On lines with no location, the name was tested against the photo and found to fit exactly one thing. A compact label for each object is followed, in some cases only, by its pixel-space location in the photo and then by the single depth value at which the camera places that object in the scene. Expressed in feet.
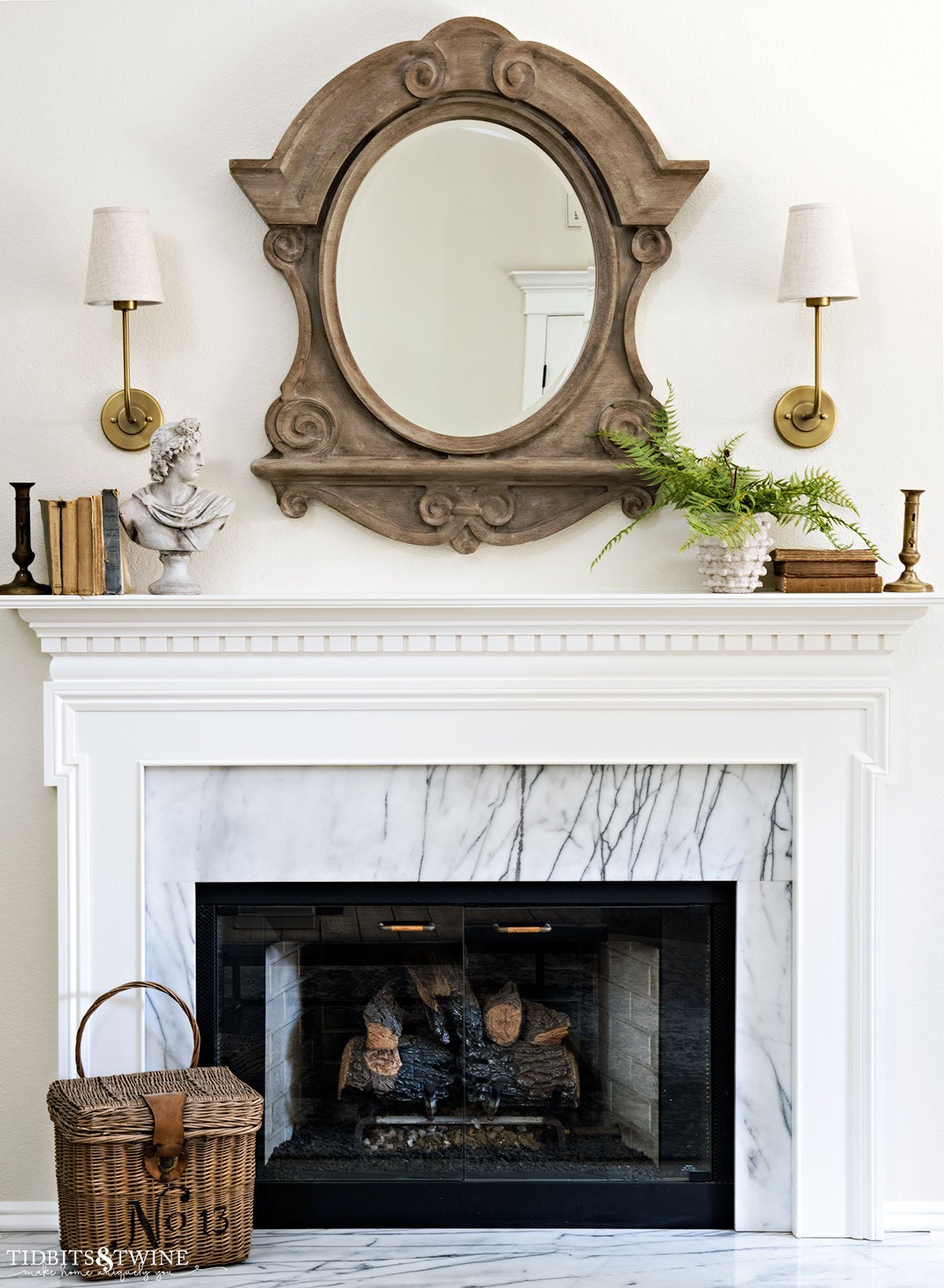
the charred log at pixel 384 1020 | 8.00
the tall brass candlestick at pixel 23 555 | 7.39
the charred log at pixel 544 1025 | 8.04
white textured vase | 7.27
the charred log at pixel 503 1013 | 8.00
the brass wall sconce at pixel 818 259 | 7.32
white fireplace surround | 7.46
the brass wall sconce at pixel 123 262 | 7.30
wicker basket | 6.84
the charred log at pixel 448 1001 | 7.99
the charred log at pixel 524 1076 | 7.99
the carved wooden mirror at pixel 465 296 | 7.57
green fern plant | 7.27
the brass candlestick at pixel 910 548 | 7.45
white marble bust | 7.26
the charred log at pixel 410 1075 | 7.97
